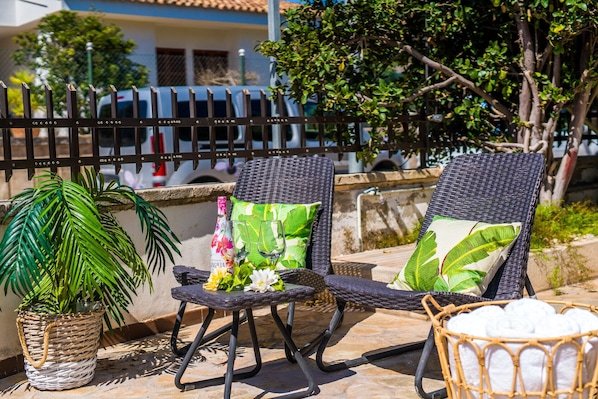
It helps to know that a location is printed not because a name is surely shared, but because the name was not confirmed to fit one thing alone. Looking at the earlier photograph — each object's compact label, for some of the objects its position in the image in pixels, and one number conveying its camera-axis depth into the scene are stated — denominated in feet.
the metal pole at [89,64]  42.41
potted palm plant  12.32
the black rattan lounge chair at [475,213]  11.98
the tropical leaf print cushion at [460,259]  12.34
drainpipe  19.77
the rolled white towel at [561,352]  7.63
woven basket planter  12.75
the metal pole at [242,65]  47.60
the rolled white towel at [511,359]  7.65
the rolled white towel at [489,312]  8.20
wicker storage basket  7.62
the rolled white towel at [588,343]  7.73
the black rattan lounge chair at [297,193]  14.53
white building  58.59
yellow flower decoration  12.14
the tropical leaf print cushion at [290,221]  14.90
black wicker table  11.50
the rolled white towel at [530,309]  7.97
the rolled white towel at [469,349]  7.91
